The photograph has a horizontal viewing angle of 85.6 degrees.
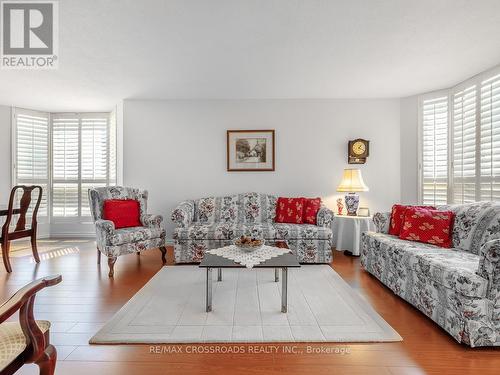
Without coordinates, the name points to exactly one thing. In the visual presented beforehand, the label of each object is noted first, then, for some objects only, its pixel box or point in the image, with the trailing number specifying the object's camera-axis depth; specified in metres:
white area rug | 1.92
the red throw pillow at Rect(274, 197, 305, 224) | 4.08
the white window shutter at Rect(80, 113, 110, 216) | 5.30
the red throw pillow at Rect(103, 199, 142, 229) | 3.68
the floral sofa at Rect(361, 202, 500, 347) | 1.78
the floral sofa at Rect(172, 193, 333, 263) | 3.63
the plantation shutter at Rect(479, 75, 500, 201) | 3.30
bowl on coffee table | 2.61
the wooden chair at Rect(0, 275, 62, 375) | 1.03
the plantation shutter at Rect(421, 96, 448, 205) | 4.15
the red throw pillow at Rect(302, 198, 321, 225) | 4.05
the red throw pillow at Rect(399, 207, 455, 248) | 2.74
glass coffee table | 2.23
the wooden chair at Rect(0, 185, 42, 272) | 3.32
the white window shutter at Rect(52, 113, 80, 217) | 5.34
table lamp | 4.16
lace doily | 2.35
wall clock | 4.55
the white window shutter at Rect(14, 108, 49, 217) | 5.07
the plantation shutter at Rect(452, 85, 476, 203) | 3.67
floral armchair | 3.29
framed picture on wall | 4.64
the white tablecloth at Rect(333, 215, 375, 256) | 4.02
